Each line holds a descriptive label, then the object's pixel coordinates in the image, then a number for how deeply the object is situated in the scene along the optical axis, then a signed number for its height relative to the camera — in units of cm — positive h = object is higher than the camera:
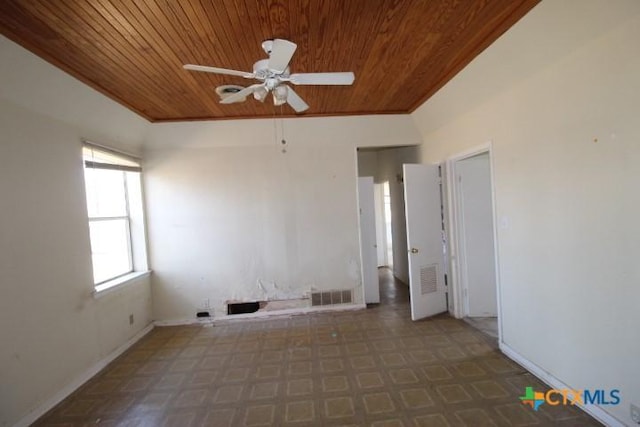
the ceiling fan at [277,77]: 179 +87
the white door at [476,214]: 368 -24
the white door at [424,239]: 377 -54
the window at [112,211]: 321 +7
